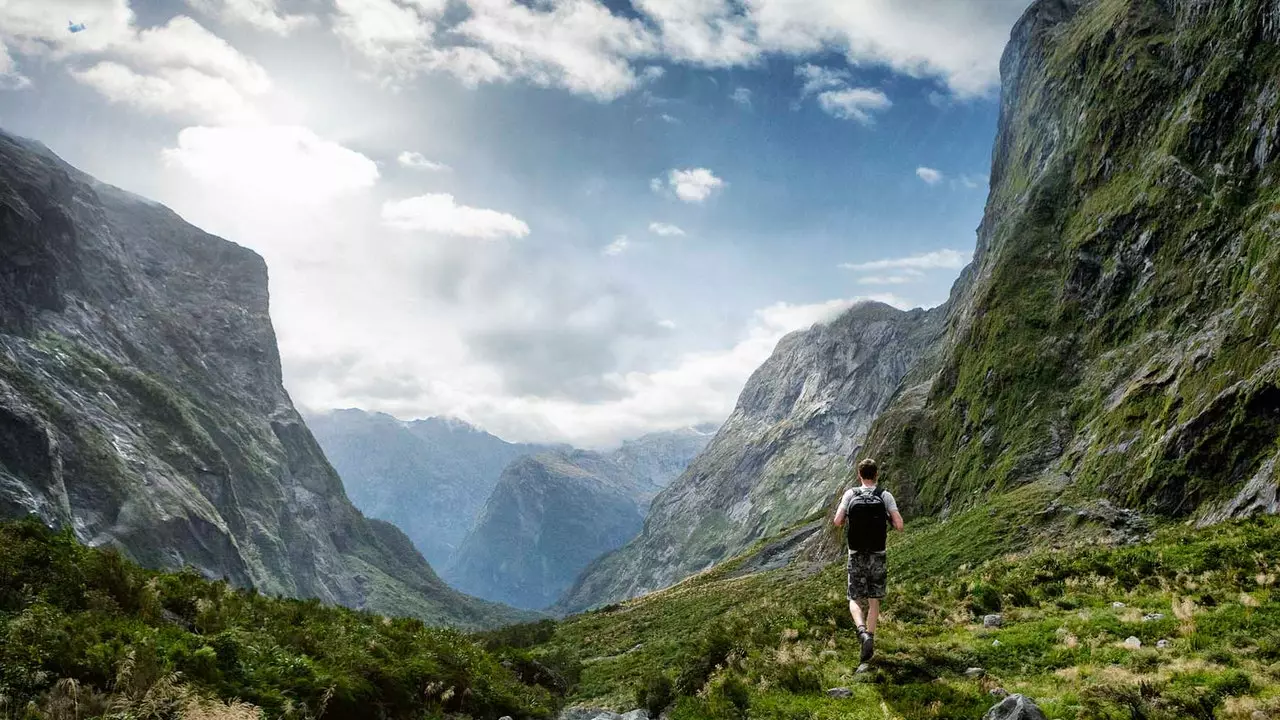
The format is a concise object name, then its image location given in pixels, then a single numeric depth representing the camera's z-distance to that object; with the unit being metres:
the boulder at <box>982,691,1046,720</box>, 10.36
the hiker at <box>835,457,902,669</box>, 15.24
